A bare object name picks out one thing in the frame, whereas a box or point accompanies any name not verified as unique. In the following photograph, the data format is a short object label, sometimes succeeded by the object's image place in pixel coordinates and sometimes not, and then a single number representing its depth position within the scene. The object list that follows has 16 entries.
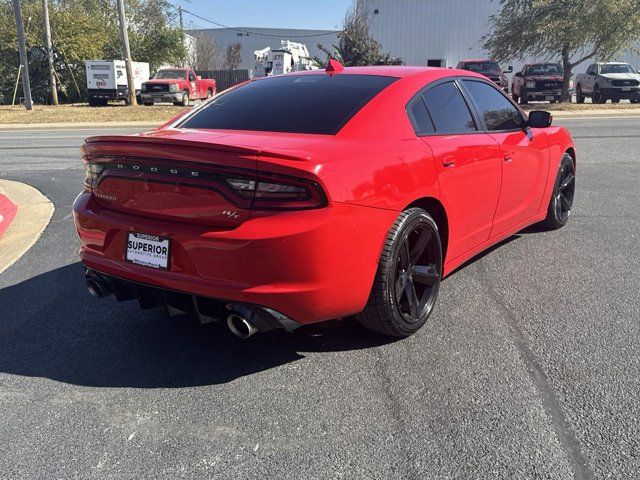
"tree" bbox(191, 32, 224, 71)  54.28
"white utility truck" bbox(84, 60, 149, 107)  32.03
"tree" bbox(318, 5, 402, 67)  33.53
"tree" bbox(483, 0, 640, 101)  23.59
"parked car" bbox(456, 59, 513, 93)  25.33
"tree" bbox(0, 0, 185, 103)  36.19
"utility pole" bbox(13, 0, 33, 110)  26.13
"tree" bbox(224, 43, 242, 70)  59.97
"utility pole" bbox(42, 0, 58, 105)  30.70
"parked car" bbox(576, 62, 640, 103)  25.12
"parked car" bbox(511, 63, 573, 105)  25.78
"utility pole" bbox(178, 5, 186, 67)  43.31
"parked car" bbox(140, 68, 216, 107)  28.61
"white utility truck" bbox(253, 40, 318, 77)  35.56
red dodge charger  2.82
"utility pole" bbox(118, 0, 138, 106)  25.22
